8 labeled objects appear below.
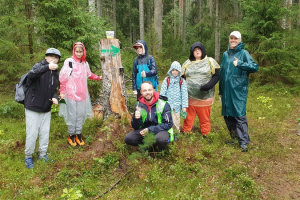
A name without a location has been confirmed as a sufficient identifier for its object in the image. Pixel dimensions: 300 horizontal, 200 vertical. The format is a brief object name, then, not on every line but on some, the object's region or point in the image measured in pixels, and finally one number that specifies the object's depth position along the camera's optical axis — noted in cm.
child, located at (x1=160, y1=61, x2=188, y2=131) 500
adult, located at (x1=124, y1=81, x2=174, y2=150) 411
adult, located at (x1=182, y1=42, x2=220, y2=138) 498
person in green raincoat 474
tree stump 532
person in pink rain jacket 455
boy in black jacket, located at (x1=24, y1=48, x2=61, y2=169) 391
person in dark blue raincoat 523
